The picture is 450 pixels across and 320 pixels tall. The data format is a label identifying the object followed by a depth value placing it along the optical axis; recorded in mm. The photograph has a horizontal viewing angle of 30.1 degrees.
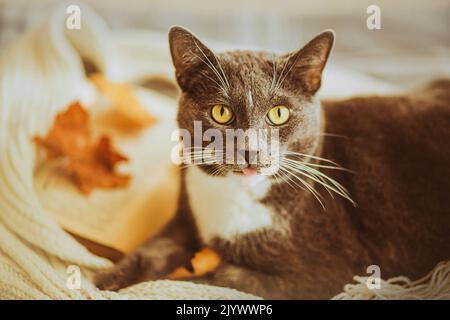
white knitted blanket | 579
